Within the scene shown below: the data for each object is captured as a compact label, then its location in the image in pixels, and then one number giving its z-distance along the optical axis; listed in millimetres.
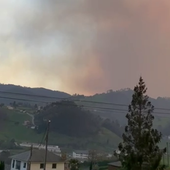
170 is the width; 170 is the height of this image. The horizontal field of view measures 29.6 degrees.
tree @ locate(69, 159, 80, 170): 67875
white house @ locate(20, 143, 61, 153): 148775
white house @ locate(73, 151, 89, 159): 139750
